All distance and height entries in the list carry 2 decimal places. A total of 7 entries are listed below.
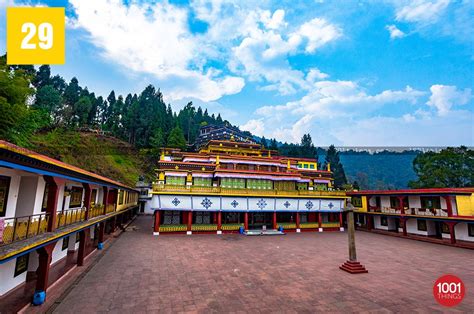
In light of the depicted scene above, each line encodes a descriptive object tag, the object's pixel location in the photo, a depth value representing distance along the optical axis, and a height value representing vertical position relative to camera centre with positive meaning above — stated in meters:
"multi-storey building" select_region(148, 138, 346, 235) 24.95 -0.54
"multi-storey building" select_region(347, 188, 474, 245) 22.19 -1.99
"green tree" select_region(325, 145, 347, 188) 80.11 +9.44
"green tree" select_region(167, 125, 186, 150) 65.62 +14.81
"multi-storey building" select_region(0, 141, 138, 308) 7.11 -1.23
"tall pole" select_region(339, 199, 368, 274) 13.31 -3.73
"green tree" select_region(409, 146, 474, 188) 48.31 +5.15
